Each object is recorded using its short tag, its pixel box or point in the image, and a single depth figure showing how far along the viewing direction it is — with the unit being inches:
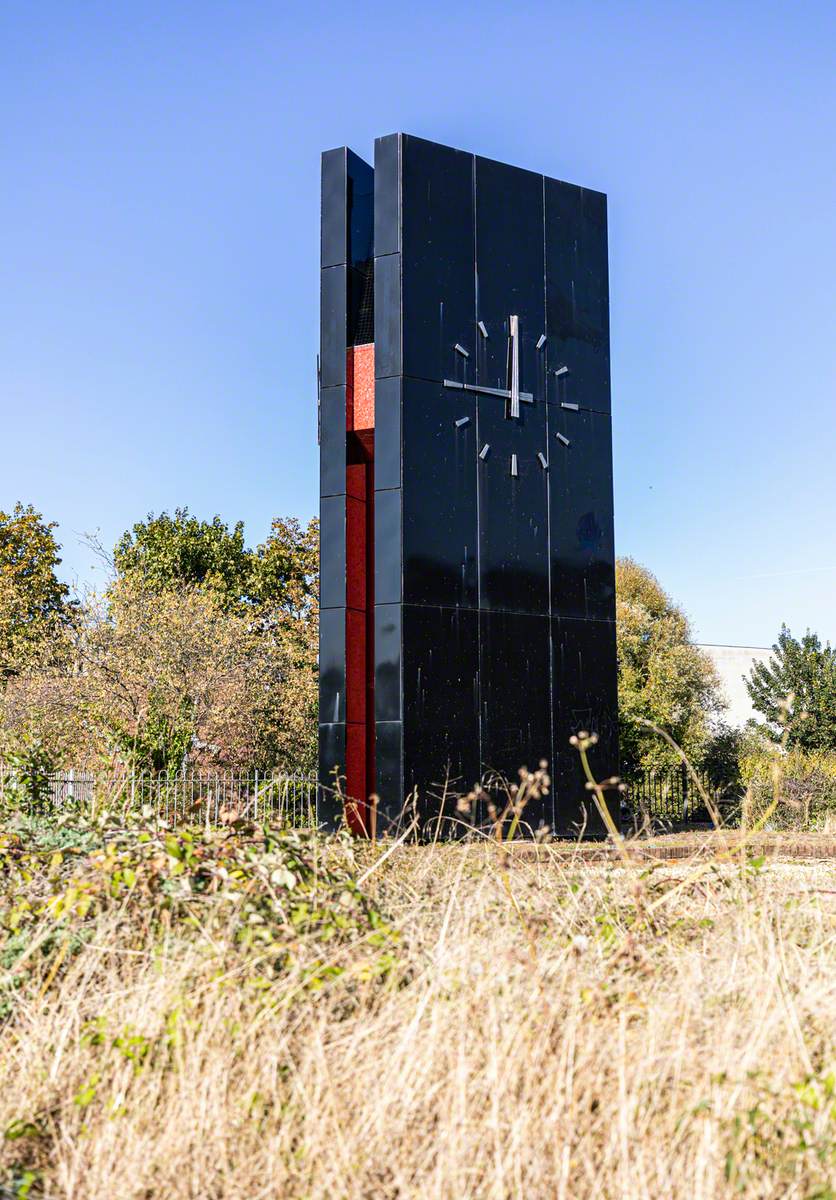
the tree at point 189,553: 1344.7
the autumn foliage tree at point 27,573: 1278.3
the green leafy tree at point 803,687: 1216.2
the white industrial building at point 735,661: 1675.7
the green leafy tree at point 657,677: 982.4
